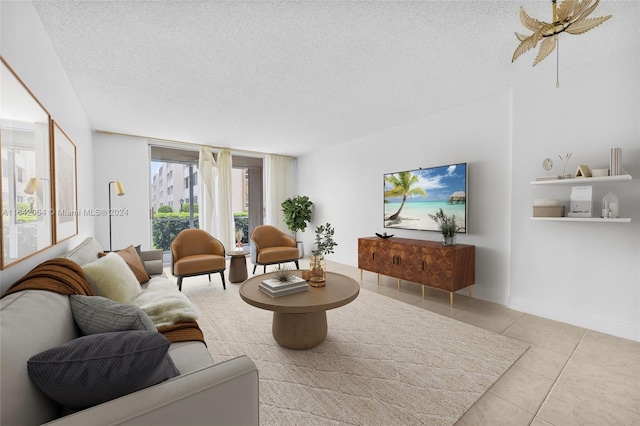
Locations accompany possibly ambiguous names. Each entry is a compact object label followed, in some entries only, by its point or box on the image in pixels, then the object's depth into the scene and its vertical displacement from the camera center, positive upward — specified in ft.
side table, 14.06 -3.00
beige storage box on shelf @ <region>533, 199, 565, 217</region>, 8.77 +0.00
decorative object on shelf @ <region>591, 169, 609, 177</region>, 7.80 +1.01
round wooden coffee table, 6.61 -2.35
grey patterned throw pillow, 3.88 -1.53
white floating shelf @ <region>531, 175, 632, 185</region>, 7.48 +0.81
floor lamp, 12.55 +1.06
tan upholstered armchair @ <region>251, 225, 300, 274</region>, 14.65 -2.18
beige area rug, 5.26 -3.82
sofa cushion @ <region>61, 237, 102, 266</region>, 6.42 -1.08
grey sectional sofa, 2.46 -1.88
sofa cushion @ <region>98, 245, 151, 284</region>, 8.33 -1.63
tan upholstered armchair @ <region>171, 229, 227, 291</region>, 11.72 -2.12
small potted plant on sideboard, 11.02 -0.83
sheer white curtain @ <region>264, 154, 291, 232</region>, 21.47 +1.87
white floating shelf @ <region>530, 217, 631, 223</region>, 7.48 -0.34
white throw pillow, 5.82 -1.50
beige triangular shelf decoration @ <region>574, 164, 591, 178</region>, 8.14 +1.10
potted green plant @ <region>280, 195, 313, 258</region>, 20.27 -0.17
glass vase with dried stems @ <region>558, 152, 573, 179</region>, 8.96 +1.59
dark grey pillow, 2.78 -1.65
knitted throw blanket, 3.94 -1.09
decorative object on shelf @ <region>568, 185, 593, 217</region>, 8.25 +0.20
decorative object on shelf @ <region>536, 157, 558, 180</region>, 8.95 +1.40
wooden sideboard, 10.35 -2.22
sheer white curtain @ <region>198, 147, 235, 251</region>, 18.49 +0.99
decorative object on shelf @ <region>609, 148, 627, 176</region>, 7.55 +1.23
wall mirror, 4.16 +0.72
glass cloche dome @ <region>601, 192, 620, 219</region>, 7.76 +0.02
